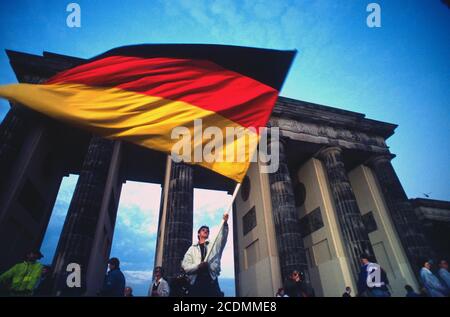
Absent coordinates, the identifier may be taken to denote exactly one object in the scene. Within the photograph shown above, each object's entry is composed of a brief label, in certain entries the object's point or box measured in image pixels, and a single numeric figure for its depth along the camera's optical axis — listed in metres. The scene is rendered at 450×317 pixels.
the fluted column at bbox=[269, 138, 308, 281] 11.57
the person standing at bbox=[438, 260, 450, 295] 8.23
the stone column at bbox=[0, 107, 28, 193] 10.76
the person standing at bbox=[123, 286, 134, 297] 8.26
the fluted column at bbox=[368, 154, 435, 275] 14.27
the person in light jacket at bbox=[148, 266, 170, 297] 7.09
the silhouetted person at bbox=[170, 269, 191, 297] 3.96
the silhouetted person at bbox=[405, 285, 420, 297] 9.66
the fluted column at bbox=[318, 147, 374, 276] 13.41
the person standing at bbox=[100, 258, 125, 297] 5.67
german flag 4.41
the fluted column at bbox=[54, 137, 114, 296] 8.99
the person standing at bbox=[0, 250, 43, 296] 6.15
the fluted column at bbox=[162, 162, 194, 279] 10.09
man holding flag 3.73
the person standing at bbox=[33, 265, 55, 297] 6.79
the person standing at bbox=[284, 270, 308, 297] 8.04
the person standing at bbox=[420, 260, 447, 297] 7.72
